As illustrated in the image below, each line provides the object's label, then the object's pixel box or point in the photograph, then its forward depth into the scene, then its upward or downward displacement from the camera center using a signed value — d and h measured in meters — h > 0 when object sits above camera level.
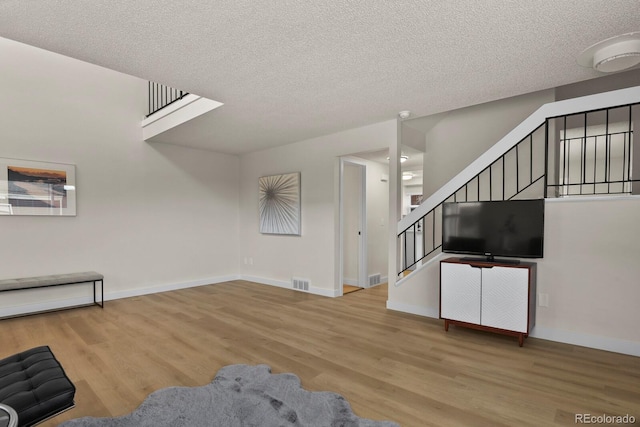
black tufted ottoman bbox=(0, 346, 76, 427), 1.52 -0.91
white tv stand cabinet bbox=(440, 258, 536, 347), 3.13 -0.88
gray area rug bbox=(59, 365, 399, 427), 1.97 -1.28
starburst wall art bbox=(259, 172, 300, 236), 5.62 +0.04
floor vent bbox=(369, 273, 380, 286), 5.97 -1.33
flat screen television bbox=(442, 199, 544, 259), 3.27 -0.23
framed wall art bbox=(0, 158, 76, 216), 4.20 +0.23
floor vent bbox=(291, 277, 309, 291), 5.47 -1.29
